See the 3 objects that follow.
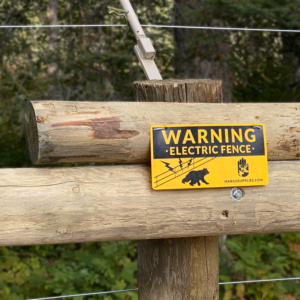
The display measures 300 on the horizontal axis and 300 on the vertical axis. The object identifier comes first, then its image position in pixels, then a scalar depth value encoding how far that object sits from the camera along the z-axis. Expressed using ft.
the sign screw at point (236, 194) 5.80
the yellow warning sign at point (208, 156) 5.53
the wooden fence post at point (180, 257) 6.08
